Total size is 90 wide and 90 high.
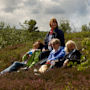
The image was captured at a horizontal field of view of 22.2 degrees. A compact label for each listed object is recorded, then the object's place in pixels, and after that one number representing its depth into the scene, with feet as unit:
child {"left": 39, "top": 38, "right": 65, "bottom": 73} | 29.54
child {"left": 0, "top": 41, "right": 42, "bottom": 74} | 33.91
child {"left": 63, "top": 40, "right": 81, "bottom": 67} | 27.93
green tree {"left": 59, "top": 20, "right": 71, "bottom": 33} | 148.98
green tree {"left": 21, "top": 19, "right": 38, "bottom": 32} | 156.76
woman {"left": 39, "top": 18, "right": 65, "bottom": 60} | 32.13
